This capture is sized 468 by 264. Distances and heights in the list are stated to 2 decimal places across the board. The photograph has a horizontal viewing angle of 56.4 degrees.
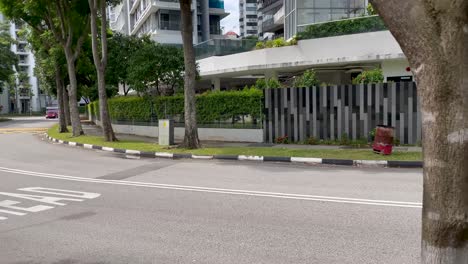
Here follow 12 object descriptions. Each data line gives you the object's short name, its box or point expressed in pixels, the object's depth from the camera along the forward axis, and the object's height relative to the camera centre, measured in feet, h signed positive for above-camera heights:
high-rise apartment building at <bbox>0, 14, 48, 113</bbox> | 301.84 +17.44
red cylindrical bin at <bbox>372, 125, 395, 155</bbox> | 39.42 -2.79
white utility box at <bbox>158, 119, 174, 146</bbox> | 54.95 -2.19
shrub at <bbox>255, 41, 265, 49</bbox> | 85.23 +13.22
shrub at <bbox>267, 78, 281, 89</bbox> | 56.85 +3.66
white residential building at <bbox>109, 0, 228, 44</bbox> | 143.54 +35.17
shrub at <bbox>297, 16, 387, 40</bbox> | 71.56 +14.15
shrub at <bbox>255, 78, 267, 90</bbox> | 58.08 +3.77
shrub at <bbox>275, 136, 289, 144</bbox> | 54.71 -3.55
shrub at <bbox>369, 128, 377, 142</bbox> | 49.57 -2.78
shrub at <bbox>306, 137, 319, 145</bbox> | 52.39 -3.62
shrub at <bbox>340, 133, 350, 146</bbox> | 50.74 -3.38
